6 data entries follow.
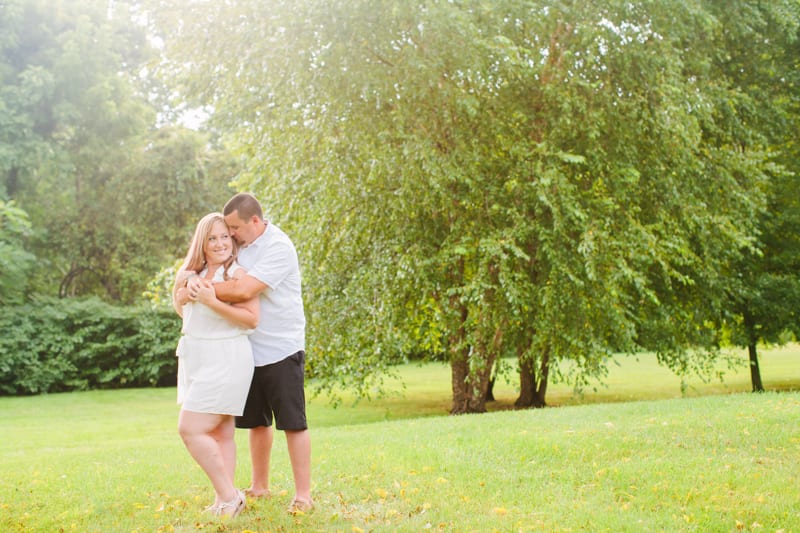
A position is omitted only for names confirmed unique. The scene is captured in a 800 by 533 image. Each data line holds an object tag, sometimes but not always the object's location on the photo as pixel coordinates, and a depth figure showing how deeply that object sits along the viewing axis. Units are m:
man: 5.12
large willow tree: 12.24
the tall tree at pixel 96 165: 26.41
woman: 5.00
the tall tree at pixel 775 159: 15.99
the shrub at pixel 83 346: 22.42
